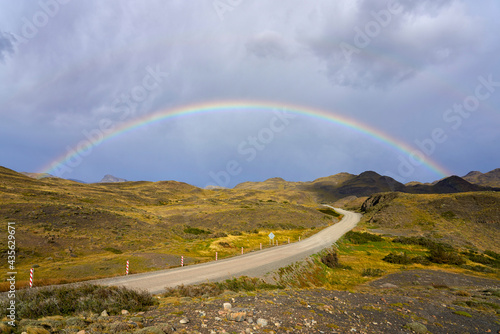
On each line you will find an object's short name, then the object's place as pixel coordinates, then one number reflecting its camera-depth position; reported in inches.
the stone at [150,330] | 254.1
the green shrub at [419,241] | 1903.3
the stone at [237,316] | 337.8
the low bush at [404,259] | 1366.9
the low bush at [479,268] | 1194.1
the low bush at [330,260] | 1157.1
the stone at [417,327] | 409.7
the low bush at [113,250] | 1265.0
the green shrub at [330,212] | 4237.0
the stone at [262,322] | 330.4
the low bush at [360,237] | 2012.9
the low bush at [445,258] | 1364.4
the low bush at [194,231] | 2085.1
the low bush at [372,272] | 1065.3
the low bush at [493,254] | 1646.9
